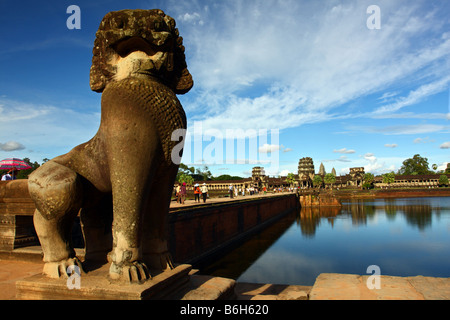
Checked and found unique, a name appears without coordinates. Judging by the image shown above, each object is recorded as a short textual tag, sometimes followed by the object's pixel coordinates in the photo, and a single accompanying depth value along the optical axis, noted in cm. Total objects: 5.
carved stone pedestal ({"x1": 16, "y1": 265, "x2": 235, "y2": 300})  207
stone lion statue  228
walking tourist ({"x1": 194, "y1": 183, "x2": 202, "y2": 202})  1853
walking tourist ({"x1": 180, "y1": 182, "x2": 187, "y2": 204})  1683
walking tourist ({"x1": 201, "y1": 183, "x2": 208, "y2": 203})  1809
